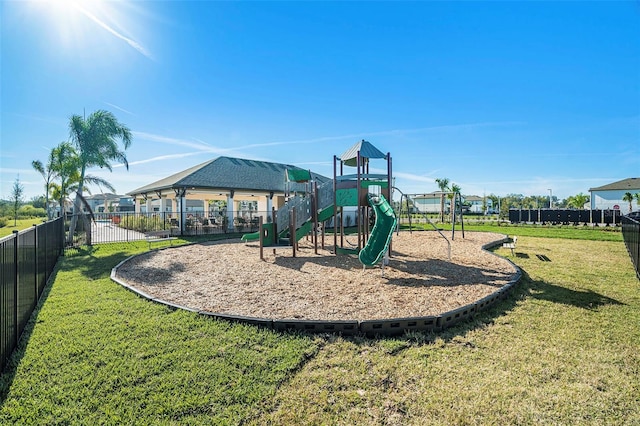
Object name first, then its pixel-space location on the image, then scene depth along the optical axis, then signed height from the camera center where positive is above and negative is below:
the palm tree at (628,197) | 43.47 +2.46
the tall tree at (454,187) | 53.88 +4.95
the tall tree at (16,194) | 37.21 +2.61
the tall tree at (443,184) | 58.09 +5.87
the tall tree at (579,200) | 47.38 +2.26
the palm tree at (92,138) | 15.52 +4.07
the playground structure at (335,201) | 10.79 +0.50
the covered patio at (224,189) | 20.05 +1.87
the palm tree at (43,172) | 27.30 +3.99
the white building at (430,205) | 81.95 +2.64
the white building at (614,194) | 47.44 +3.39
